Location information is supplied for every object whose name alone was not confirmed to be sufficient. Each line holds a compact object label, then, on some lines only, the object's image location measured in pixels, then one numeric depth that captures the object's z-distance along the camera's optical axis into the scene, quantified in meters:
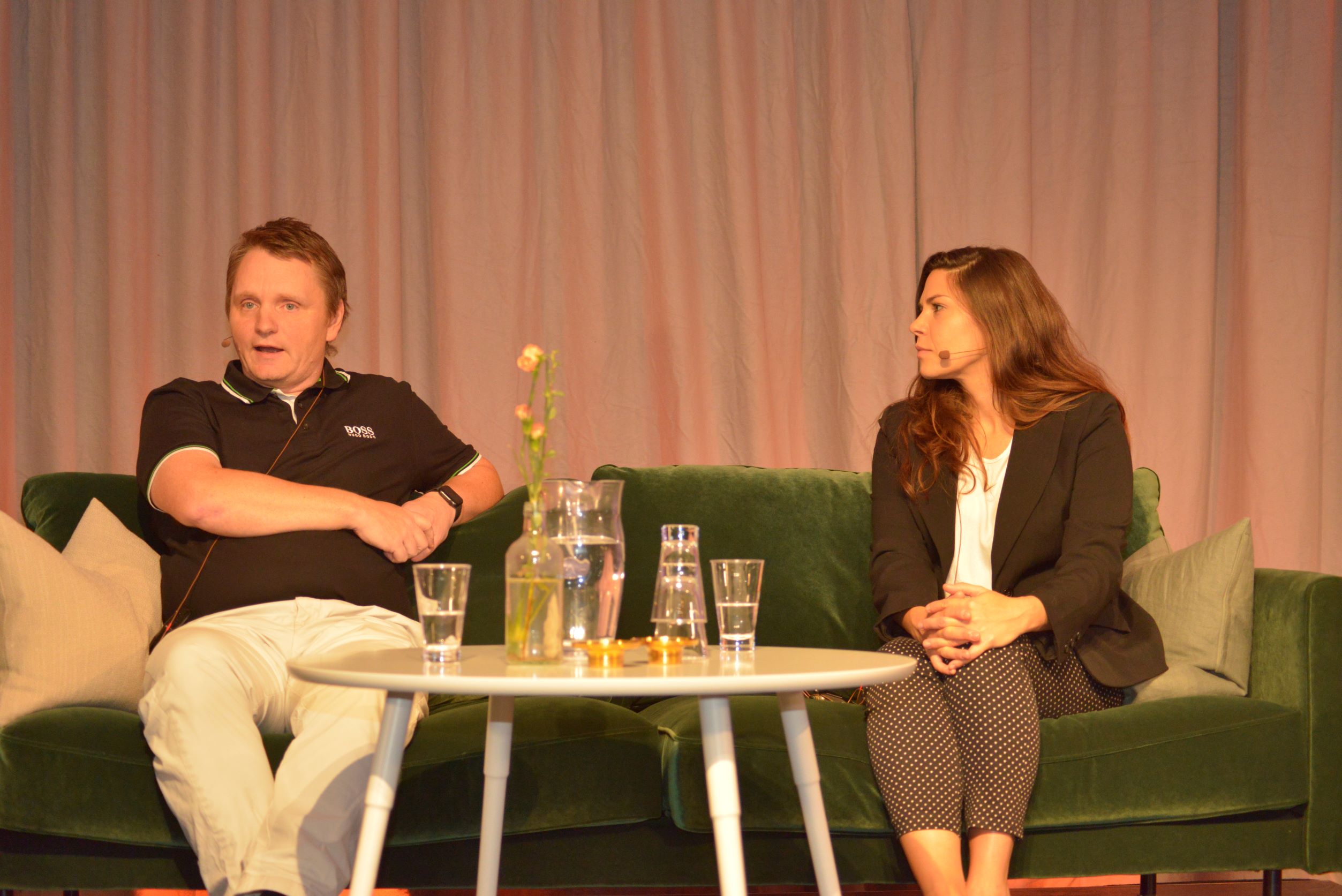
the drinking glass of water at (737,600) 6.36
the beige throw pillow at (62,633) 6.86
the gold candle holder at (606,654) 6.23
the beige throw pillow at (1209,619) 7.11
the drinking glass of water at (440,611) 6.28
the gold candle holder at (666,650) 6.33
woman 6.74
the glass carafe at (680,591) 6.39
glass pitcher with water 6.33
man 6.54
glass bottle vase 6.26
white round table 6.07
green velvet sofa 6.76
